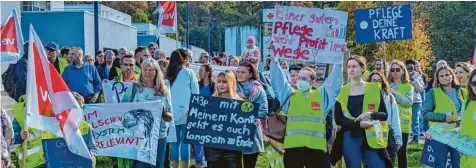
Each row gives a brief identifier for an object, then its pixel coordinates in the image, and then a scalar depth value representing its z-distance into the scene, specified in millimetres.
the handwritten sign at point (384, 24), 12453
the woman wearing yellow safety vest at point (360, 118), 8391
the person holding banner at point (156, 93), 8359
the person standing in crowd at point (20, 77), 10352
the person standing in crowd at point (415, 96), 14806
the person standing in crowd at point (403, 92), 10570
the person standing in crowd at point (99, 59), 13955
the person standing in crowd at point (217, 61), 17219
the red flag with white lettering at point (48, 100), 7074
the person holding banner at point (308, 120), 8555
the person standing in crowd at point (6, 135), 6273
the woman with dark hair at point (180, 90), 10062
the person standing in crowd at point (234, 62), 15634
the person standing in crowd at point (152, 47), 14233
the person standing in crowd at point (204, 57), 13382
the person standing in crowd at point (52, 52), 11320
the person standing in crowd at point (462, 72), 10141
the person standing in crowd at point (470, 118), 7133
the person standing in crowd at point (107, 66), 13289
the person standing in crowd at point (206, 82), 10742
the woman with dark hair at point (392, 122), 9062
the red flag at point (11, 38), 9289
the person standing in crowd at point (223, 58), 18066
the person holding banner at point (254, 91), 9062
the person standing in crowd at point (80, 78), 11930
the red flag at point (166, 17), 20578
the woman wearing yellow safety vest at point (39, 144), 7891
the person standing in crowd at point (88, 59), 13376
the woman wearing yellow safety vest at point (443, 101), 9549
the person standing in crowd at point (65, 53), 13084
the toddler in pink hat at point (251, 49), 14516
